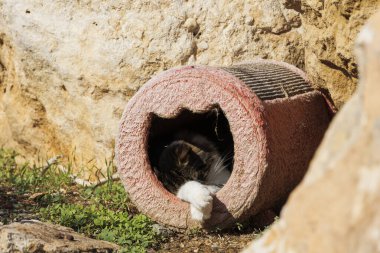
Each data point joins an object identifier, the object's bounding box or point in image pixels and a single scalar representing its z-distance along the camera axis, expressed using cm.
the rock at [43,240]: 532
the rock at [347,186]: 262
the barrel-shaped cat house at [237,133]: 616
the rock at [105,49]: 831
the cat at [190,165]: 716
